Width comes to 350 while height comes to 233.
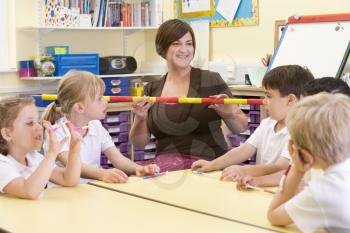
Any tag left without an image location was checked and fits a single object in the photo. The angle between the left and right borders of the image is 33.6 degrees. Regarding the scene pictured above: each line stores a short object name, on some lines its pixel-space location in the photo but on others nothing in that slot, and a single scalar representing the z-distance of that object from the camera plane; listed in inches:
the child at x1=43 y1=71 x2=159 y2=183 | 95.3
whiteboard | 136.9
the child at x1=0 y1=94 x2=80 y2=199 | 75.7
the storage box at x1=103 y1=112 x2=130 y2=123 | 180.9
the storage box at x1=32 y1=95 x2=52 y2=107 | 173.1
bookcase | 179.0
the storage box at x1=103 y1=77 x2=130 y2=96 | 189.5
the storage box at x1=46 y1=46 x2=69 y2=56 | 180.1
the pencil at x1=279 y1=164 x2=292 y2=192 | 64.0
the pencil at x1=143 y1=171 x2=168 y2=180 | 88.4
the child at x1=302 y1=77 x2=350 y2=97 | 79.6
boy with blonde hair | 55.7
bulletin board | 175.5
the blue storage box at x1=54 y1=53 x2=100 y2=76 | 177.5
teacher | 114.8
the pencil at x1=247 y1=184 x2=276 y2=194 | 77.9
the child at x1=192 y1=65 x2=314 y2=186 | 87.4
